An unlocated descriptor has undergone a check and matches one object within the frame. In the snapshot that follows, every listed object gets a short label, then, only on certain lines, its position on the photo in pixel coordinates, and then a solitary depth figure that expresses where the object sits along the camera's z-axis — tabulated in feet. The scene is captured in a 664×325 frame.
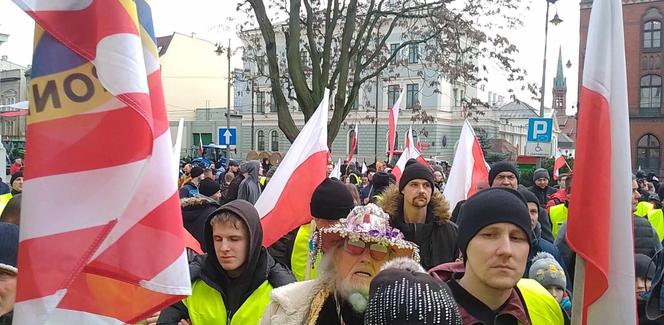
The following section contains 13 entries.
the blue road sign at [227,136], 60.85
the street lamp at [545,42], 51.91
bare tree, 43.65
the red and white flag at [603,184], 8.23
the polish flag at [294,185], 16.11
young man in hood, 10.77
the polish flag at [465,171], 23.61
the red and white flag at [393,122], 40.34
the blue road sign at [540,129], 38.01
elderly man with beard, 8.70
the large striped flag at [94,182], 6.85
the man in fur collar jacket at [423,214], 14.93
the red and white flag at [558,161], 45.42
